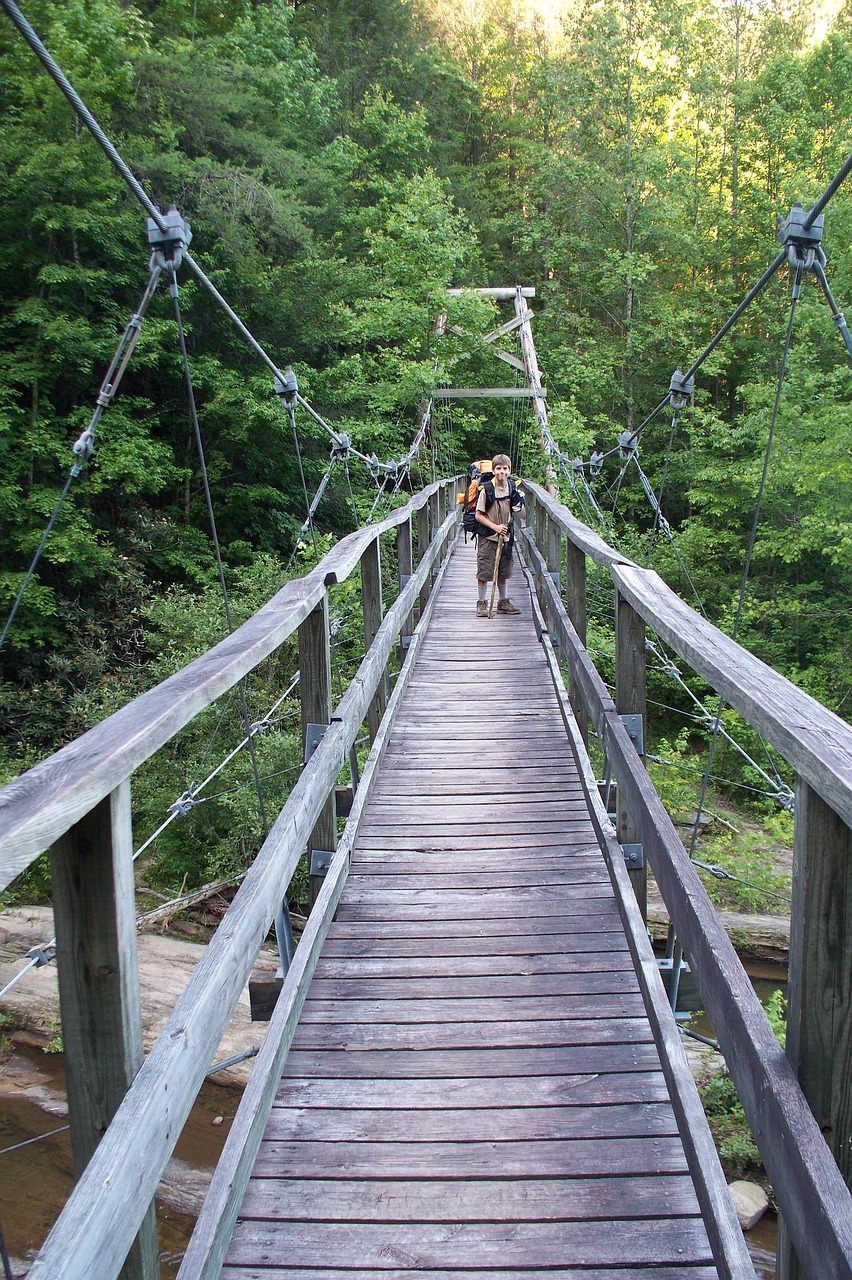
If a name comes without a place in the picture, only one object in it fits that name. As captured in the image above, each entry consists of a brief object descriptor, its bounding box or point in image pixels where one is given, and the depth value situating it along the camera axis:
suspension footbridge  1.06
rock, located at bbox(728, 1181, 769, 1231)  4.89
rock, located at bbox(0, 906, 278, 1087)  6.19
